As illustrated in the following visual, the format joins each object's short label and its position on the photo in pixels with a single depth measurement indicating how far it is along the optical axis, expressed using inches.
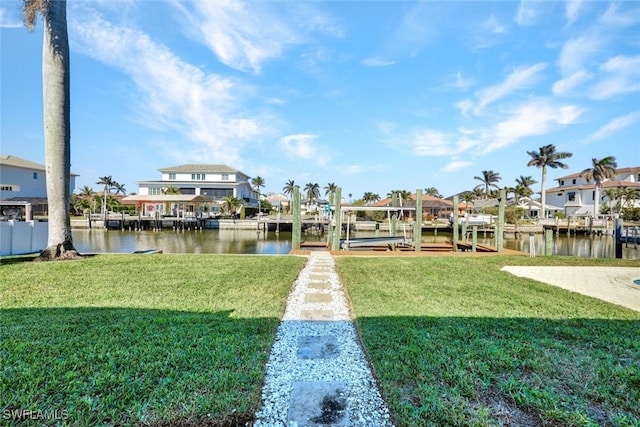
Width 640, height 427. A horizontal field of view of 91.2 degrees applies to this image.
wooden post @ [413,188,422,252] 525.1
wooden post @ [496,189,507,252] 545.8
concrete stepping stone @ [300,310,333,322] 187.2
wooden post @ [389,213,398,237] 776.6
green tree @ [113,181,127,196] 2697.8
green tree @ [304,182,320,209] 2886.6
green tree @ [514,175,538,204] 1916.8
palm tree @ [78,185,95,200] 1853.3
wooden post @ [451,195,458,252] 581.8
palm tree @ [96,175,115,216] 2089.1
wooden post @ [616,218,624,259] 555.8
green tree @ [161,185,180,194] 1700.3
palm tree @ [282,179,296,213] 2982.5
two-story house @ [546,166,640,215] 1742.2
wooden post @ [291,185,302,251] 529.7
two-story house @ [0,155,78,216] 1222.3
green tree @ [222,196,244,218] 1589.6
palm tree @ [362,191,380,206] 2447.1
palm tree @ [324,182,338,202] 2930.9
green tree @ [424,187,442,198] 2817.4
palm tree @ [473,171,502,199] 2335.1
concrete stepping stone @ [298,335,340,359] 138.3
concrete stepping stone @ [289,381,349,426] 94.0
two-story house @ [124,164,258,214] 1801.2
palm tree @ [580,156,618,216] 1529.3
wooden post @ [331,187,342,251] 513.3
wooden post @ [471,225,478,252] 588.7
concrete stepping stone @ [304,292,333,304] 223.8
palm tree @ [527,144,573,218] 1641.2
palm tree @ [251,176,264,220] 2288.4
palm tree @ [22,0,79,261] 322.7
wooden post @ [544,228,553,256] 508.4
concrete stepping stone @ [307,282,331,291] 262.1
